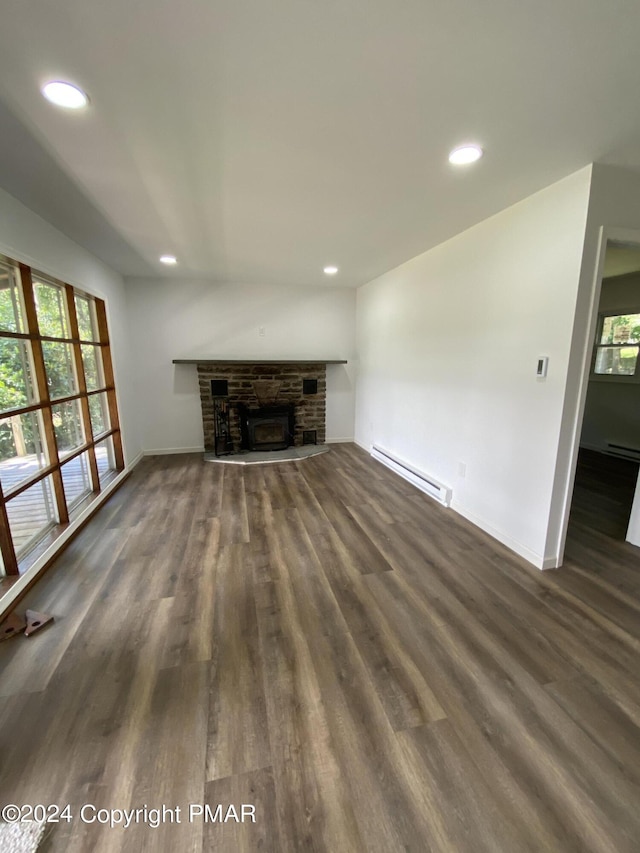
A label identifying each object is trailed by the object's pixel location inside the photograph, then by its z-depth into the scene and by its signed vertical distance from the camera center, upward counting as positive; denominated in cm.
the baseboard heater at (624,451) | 454 -125
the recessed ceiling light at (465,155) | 175 +108
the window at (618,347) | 467 +18
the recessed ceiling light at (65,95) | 133 +108
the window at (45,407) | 220 -32
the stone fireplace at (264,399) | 498 -55
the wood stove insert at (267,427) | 504 -95
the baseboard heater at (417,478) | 325 -124
